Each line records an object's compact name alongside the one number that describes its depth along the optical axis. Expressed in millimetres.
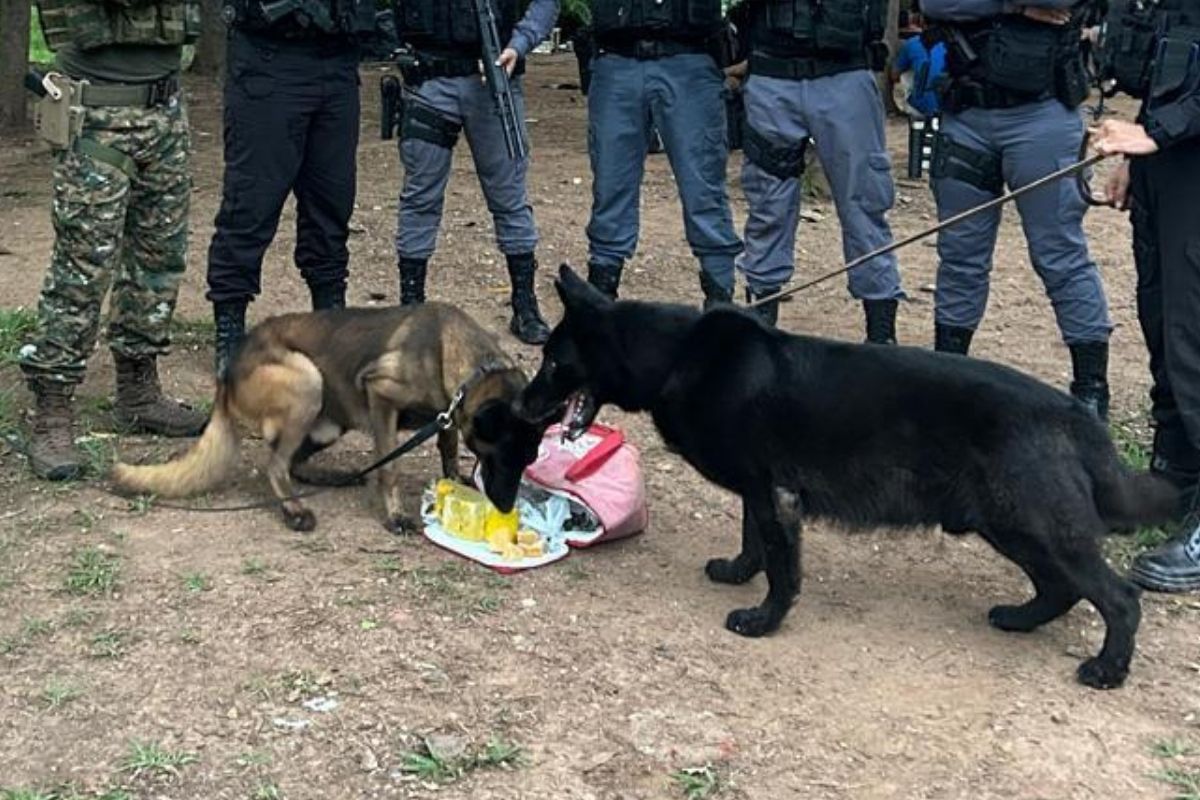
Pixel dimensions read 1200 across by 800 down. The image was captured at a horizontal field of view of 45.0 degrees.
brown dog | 4746
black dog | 3861
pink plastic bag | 4676
